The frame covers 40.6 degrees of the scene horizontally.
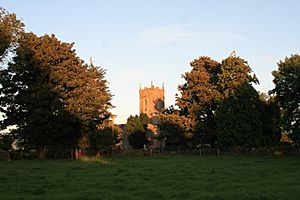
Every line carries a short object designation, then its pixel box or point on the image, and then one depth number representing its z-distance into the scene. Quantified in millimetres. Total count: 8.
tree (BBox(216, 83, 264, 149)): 45719
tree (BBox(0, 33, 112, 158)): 38656
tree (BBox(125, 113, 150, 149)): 78125
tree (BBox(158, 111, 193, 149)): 50438
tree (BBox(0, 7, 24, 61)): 24117
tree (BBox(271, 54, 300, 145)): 41000
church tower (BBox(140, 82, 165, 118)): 112312
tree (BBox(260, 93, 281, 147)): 46844
